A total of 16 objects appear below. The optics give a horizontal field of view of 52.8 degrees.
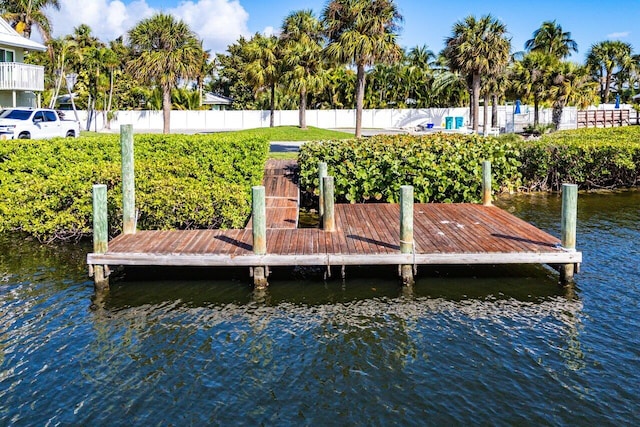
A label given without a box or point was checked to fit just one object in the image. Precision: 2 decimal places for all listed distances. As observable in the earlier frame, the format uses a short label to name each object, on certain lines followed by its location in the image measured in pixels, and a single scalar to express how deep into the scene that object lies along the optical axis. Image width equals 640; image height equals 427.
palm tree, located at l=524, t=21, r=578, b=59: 58.53
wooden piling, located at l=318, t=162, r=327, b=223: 13.68
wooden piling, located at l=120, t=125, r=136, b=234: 11.81
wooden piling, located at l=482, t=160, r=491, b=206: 14.72
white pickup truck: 24.70
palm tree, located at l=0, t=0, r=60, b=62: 41.00
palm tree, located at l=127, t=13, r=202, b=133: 30.33
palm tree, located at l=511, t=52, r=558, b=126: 41.50
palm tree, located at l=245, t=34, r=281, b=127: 41.12
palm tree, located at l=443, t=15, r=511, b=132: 32.62
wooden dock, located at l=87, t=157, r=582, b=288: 10.09
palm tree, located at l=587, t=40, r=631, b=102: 66.69
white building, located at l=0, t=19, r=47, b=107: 30.47
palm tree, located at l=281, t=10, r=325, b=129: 40.06
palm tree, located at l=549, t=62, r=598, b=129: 40.94
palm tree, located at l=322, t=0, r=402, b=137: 27.19
